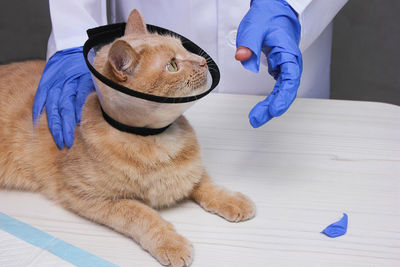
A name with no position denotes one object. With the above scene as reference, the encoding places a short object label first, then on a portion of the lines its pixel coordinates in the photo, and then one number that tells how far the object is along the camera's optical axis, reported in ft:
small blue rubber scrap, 3.09
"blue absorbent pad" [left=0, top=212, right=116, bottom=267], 2.73
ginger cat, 2.98
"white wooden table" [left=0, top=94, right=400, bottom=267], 2.95
